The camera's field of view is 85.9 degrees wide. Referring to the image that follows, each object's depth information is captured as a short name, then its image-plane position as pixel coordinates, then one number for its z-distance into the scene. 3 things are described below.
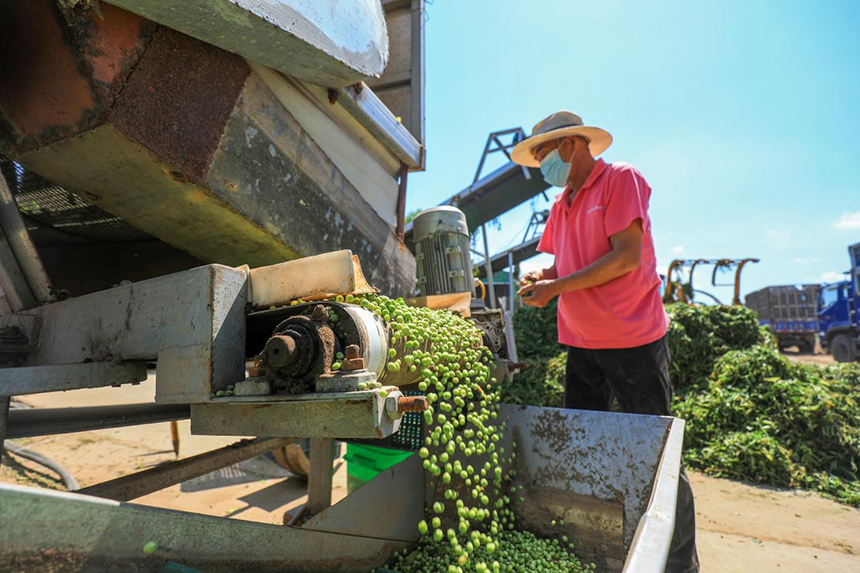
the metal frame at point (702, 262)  8.76
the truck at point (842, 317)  13.52
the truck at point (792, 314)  18.11
